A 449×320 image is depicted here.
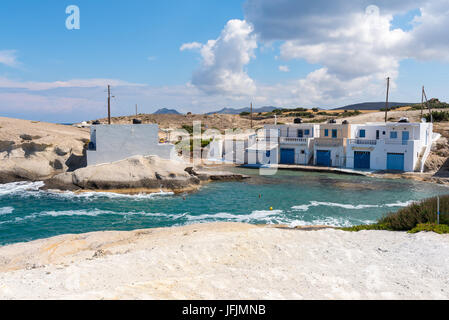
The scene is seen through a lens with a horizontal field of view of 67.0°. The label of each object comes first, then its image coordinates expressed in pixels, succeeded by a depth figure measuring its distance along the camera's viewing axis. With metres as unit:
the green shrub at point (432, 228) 12.91
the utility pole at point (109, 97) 45.00
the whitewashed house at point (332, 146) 44.19
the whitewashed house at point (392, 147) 39.69
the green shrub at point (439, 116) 65.00
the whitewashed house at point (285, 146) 46.41
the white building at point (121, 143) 34.72
